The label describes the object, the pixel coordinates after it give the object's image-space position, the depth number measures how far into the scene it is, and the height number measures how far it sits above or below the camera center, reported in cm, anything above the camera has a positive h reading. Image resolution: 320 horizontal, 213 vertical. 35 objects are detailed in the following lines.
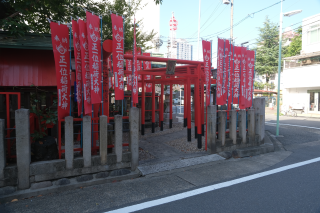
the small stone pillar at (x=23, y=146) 415 -93
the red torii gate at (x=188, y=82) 734 +82
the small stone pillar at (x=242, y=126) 748 -94
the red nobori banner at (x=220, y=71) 716 +97
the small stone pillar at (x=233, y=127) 723 -94
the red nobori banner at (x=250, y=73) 797 +101
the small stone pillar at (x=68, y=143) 461 -95
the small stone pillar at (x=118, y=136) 511 -88
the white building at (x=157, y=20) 3412 +1291
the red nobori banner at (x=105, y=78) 548 +56
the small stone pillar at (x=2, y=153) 406 -103
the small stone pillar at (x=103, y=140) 495 -95
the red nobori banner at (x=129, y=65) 1025 +168
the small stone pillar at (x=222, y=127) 696 -90
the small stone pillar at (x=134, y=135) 529 -91
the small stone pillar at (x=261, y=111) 792 -43
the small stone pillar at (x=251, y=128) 771 -104
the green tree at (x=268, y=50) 3144 +743
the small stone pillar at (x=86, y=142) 479 -96
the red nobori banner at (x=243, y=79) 781 +76
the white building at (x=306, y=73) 2175 +286
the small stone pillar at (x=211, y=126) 672 -85
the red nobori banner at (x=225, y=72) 732 +96
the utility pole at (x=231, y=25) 2016 +717
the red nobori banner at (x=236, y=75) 767 +89
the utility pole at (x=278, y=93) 1027 +32
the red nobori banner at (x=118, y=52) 495 +112
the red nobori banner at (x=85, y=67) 478 +76
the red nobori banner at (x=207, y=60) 740 +140
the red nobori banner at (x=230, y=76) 748 +82
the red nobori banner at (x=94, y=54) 477 +104
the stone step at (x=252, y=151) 697 -175
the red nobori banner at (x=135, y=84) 542 +40
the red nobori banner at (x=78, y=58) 487 +98
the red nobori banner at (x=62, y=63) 470 +83
